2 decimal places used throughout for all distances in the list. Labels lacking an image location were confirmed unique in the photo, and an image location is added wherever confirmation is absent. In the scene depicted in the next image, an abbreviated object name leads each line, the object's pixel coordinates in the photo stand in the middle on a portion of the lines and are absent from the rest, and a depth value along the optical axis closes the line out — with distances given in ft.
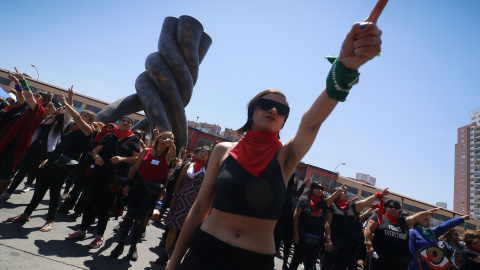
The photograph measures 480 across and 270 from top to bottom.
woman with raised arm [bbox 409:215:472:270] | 14.26
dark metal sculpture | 32.45
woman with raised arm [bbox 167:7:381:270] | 3.42
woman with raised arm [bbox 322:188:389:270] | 15.71
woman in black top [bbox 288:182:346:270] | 14.32
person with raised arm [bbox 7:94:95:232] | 11.93
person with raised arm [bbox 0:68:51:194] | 12.51
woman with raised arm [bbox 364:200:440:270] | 12.96
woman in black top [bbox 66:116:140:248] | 11.84
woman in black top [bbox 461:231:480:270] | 15.38
